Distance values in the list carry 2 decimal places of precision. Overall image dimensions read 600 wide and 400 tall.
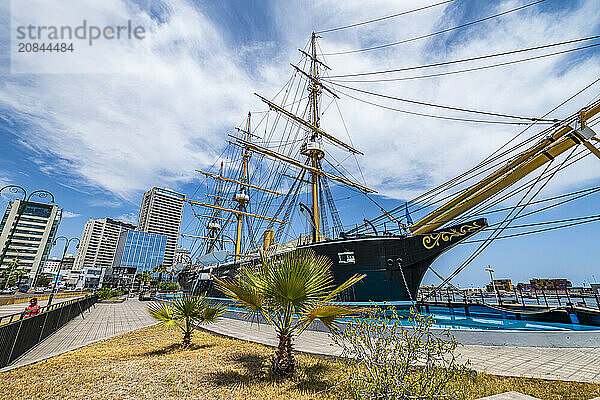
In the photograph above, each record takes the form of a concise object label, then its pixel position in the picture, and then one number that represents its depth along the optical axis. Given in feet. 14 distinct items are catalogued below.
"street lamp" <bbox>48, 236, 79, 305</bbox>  76.48
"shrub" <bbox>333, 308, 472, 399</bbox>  10.18
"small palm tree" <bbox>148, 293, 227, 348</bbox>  26.84
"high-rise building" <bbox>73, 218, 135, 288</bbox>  539.82
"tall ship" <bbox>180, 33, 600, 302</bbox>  32.03
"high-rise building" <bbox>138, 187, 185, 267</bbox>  572.10
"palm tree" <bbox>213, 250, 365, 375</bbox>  17.63
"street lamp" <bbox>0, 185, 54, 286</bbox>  48.56
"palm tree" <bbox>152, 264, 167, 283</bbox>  216.00
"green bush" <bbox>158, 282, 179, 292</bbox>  213.25
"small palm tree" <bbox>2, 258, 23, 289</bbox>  176.51
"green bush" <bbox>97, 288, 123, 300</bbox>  96.73
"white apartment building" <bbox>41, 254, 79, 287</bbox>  318.08
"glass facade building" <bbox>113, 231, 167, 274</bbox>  454.40
